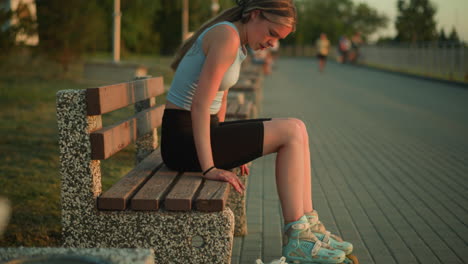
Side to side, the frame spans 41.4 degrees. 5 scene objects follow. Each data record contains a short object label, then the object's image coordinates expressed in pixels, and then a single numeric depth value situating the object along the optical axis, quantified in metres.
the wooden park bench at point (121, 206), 2.92
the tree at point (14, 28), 8.73
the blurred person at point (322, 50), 31.28
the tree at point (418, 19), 45.12
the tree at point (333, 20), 85.75
